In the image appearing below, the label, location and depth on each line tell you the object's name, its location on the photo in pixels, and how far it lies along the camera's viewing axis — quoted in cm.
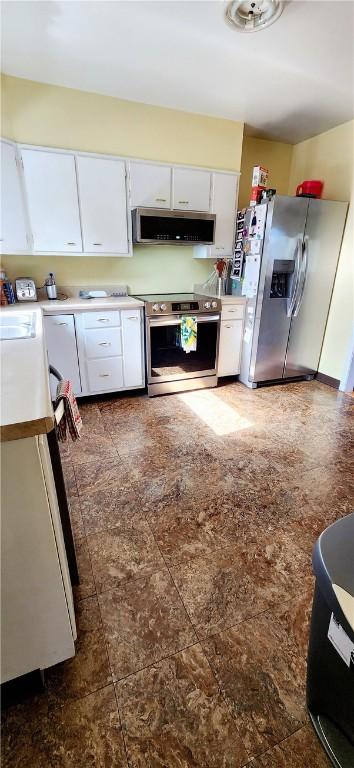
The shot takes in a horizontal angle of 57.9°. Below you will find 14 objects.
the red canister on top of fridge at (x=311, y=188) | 323
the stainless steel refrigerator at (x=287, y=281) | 293
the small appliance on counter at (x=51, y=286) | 296
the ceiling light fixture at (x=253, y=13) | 163
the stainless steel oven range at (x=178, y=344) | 291
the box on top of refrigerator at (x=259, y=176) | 311
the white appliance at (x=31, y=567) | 76
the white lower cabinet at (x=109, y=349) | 280
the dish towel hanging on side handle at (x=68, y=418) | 111
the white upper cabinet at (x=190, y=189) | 301
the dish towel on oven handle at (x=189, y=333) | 297
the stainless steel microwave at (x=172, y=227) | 289
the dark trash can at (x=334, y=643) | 64
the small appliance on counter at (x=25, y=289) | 281
